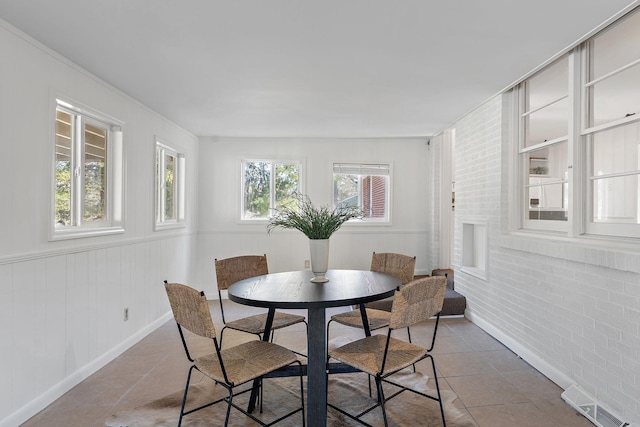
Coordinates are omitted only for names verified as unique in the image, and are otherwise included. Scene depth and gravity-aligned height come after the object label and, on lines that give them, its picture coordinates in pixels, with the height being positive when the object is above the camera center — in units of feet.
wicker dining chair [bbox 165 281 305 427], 5.76 -2.62
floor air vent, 7.10 -3.93
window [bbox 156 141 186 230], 14.40 +0.98
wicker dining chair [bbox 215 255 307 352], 8.58 -1.74
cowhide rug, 7.29 -4.13
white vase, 8.04 -0.99
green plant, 7.94 -0.25
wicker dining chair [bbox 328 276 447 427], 6.04 -2.56
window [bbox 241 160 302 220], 18.29 +1.29
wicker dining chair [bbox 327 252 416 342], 8.64 -1.66
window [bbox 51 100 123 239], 9.05 +0.98
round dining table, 6.35 -1.56
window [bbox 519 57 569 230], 9.43 +1.84
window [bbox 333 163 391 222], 18.30 +1.23
